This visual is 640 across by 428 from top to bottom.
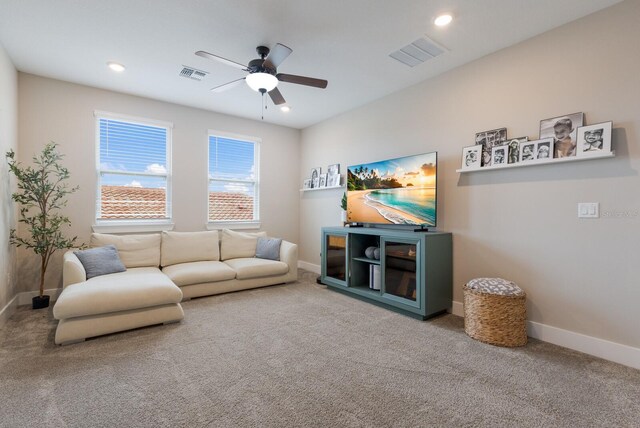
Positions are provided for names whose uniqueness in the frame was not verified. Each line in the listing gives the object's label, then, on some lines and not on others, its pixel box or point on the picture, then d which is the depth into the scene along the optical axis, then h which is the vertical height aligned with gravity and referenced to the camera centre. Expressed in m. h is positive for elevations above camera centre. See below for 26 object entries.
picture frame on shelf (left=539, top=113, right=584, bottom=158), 2.44 +0.70
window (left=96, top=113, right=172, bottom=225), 4.08 +0.56
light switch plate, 2.36 +0.03
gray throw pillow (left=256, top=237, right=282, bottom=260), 4.56 -0.59
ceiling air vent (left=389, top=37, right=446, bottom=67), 2.82 +1.60
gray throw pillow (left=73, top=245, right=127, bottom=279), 3.26 -0.59
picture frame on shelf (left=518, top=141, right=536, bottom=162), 2.64 +0.55
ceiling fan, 2.64 +1.26
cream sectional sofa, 2.50 -0.75
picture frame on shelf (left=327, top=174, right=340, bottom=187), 4.79 +0.51
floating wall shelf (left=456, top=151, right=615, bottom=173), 2.26 +0.44
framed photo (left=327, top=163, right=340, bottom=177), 4.88 +0.70
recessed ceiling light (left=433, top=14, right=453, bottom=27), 2.44 +1.61
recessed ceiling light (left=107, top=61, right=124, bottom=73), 3.30 +1.61
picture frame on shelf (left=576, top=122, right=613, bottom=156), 2.25 +0.58
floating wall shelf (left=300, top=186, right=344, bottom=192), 4.85 +0.39
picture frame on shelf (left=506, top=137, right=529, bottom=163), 2.75 +0.61
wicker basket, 2.49 -0.89
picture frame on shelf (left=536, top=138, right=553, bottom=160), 2.54 +0.56
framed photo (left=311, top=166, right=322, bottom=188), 5.27 +0.62
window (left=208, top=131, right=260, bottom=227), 4.95 +0.54
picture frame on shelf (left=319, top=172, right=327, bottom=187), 5.07 +0.53
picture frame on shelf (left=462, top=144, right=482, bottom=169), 3.03 +0.58
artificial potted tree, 3.29 +0.05
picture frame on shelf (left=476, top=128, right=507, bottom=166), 2.90 +0.73
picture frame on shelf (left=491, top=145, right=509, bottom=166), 2.83 +0.56
